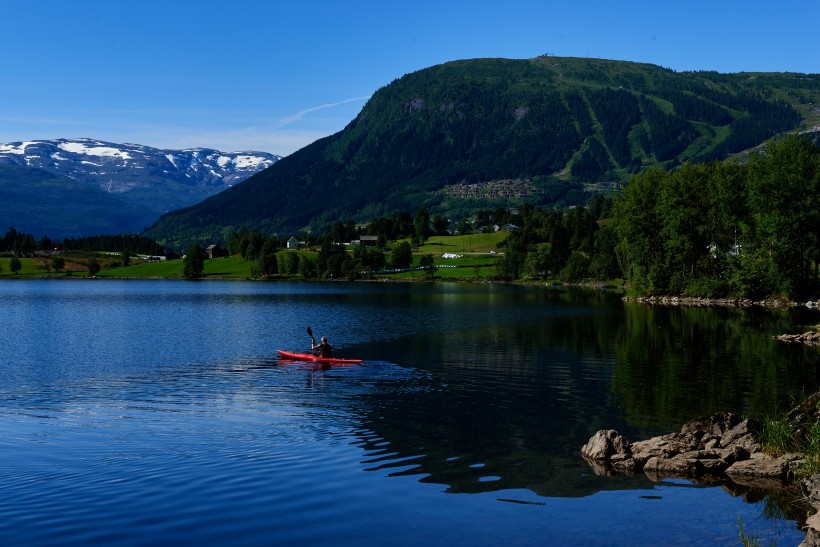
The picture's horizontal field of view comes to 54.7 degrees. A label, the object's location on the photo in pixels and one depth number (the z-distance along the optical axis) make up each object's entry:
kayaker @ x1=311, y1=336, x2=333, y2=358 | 62.12
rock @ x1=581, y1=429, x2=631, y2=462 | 32.52
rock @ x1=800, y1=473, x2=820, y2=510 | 24.99
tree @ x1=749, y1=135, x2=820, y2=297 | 112.19
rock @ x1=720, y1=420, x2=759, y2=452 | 33.00
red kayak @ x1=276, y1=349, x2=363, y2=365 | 61.59
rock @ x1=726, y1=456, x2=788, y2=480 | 30.12
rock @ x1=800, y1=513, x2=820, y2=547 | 20.69
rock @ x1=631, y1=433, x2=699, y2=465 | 32.16
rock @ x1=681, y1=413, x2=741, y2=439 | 33.75
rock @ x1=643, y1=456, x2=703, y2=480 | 31.22
